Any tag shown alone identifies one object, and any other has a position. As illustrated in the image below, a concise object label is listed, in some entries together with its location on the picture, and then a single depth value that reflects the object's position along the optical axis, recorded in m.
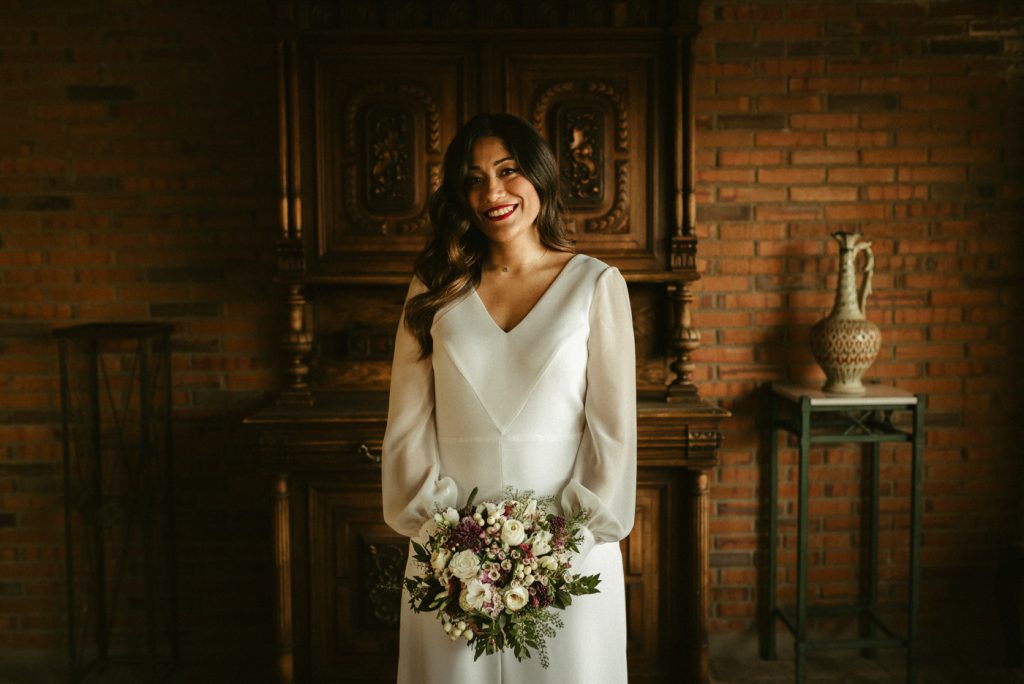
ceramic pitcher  3.02
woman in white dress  1.71
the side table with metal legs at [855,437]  2.96
